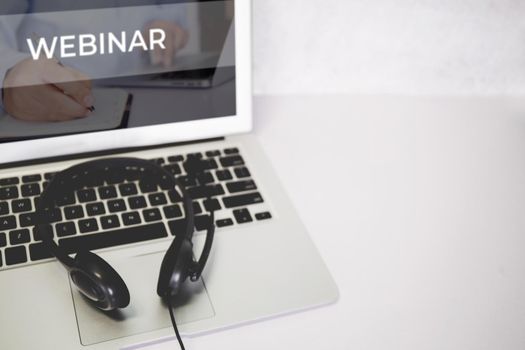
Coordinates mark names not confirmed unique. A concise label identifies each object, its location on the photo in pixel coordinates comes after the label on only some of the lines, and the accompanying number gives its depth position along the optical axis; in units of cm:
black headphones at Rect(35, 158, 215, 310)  51
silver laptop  53
